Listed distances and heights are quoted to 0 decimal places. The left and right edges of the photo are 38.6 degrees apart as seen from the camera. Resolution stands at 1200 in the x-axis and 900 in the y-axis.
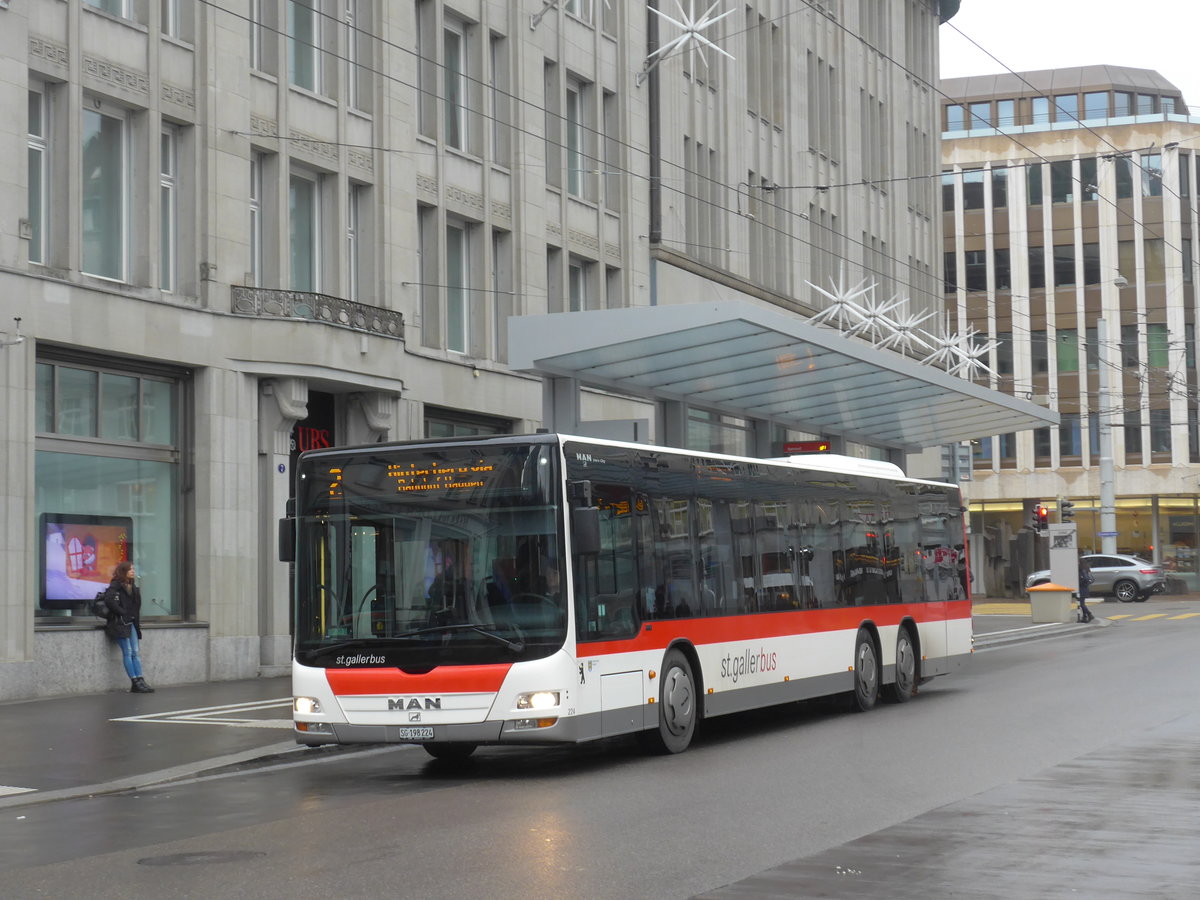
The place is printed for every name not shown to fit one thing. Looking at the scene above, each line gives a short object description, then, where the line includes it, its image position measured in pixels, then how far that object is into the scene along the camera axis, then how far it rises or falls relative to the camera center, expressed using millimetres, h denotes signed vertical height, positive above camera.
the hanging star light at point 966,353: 42916 +4813
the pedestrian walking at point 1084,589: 41562 -1244
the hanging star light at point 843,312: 36812 +5676
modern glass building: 72938 +10017
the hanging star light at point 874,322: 38197 +5602
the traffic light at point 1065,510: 44306 +735
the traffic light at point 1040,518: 45656 +557
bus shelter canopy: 19219 +2266
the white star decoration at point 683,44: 30844 +9632
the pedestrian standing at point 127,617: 21297 -780
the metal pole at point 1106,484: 50281 +1595
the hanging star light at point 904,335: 41384 +5712
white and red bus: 12805 -367
